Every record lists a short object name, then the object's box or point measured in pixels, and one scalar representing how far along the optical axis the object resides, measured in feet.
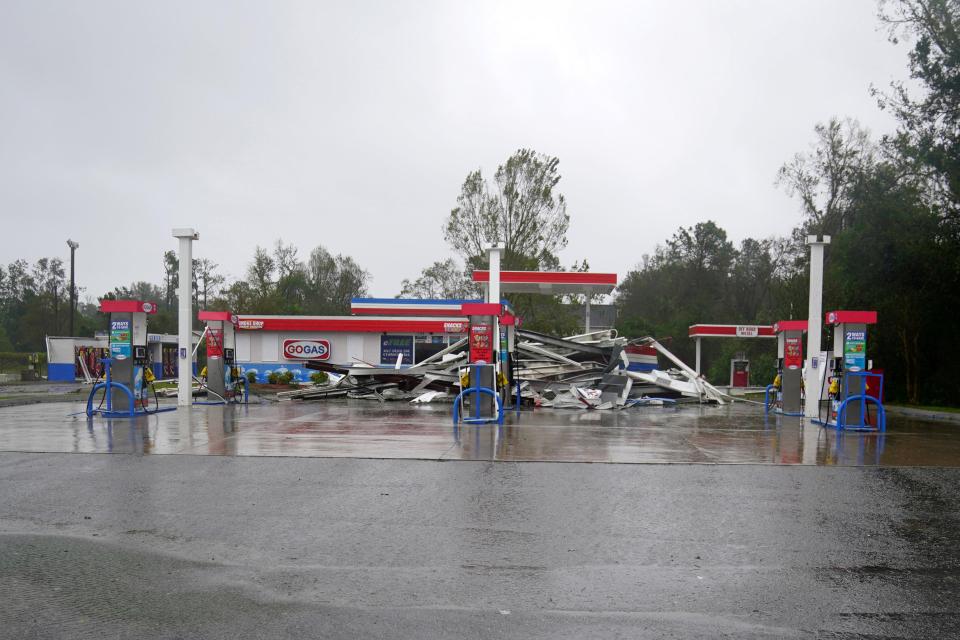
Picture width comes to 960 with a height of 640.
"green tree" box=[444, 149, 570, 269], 132.36
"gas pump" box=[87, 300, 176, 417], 52.54
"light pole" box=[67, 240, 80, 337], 140.05
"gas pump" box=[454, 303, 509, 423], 50.39
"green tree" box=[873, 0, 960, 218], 75.25
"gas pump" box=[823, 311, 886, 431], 47.26
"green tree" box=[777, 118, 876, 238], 131.13
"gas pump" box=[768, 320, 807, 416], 60.39
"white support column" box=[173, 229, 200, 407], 63.21
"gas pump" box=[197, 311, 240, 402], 66.55
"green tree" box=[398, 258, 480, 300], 169.99
